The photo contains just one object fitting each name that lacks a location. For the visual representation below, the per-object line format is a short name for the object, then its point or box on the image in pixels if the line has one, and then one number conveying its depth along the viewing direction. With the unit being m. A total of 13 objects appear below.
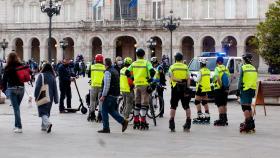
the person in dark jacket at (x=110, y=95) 15.00
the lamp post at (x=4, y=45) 63.28
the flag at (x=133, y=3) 60.29
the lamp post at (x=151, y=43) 57.40
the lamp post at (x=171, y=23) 52.14
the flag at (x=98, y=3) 63.27
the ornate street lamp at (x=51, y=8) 36.44
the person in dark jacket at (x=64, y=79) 20.98
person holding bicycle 18.89
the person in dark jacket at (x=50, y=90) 15.27
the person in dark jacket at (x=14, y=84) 14.94
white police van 27.35
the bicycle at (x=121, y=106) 18.18
